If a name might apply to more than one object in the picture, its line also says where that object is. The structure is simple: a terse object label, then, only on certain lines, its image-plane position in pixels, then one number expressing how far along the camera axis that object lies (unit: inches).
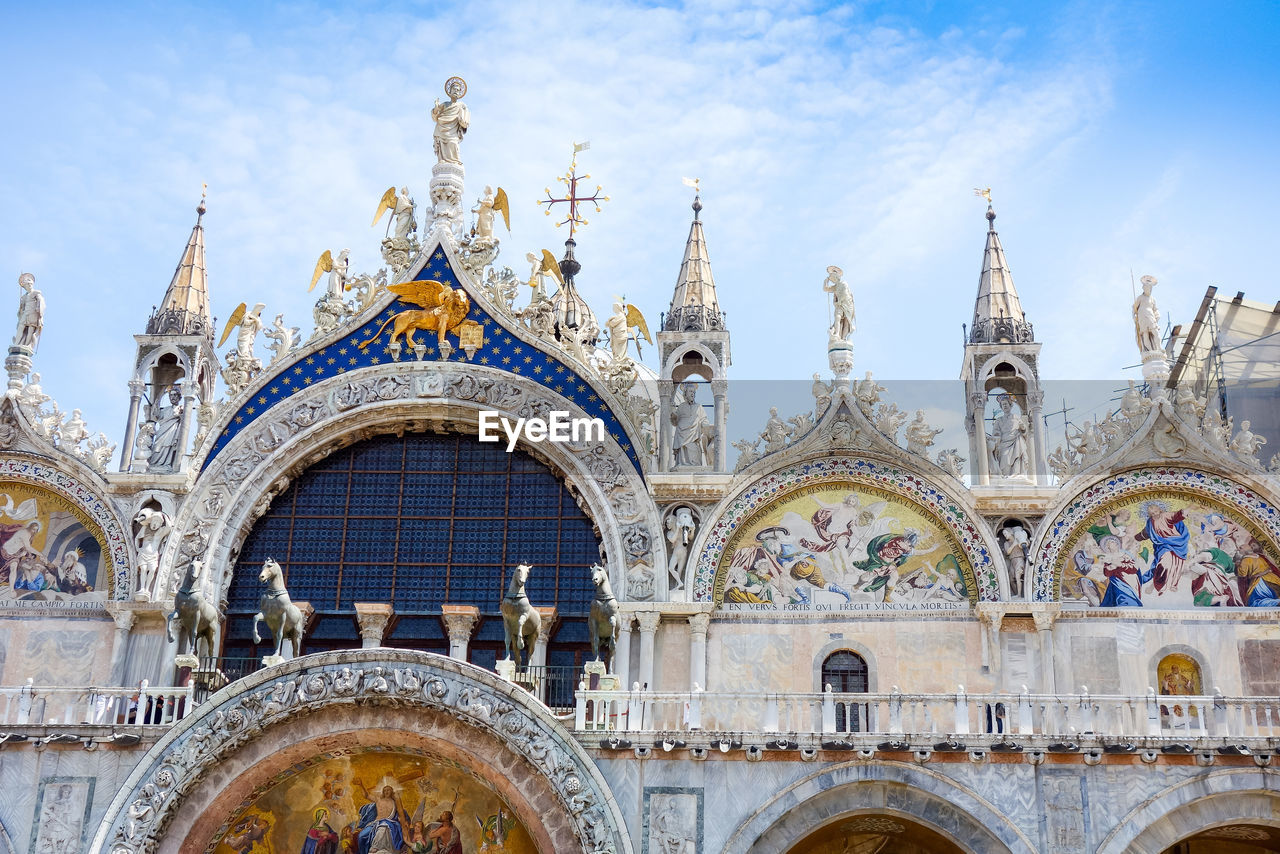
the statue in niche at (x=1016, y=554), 840.9
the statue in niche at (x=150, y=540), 861.2
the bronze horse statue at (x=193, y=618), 796.0
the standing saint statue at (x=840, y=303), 905.5
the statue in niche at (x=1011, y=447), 863.1
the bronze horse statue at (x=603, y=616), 791.1
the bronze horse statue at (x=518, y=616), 779.4
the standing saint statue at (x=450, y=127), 972.6
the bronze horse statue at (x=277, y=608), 790.5
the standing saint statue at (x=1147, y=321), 892.6
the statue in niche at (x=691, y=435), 876.6
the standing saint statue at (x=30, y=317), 940.6
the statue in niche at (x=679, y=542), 853.8
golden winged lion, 919.0
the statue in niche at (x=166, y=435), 893.8
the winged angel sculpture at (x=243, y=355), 912.3
